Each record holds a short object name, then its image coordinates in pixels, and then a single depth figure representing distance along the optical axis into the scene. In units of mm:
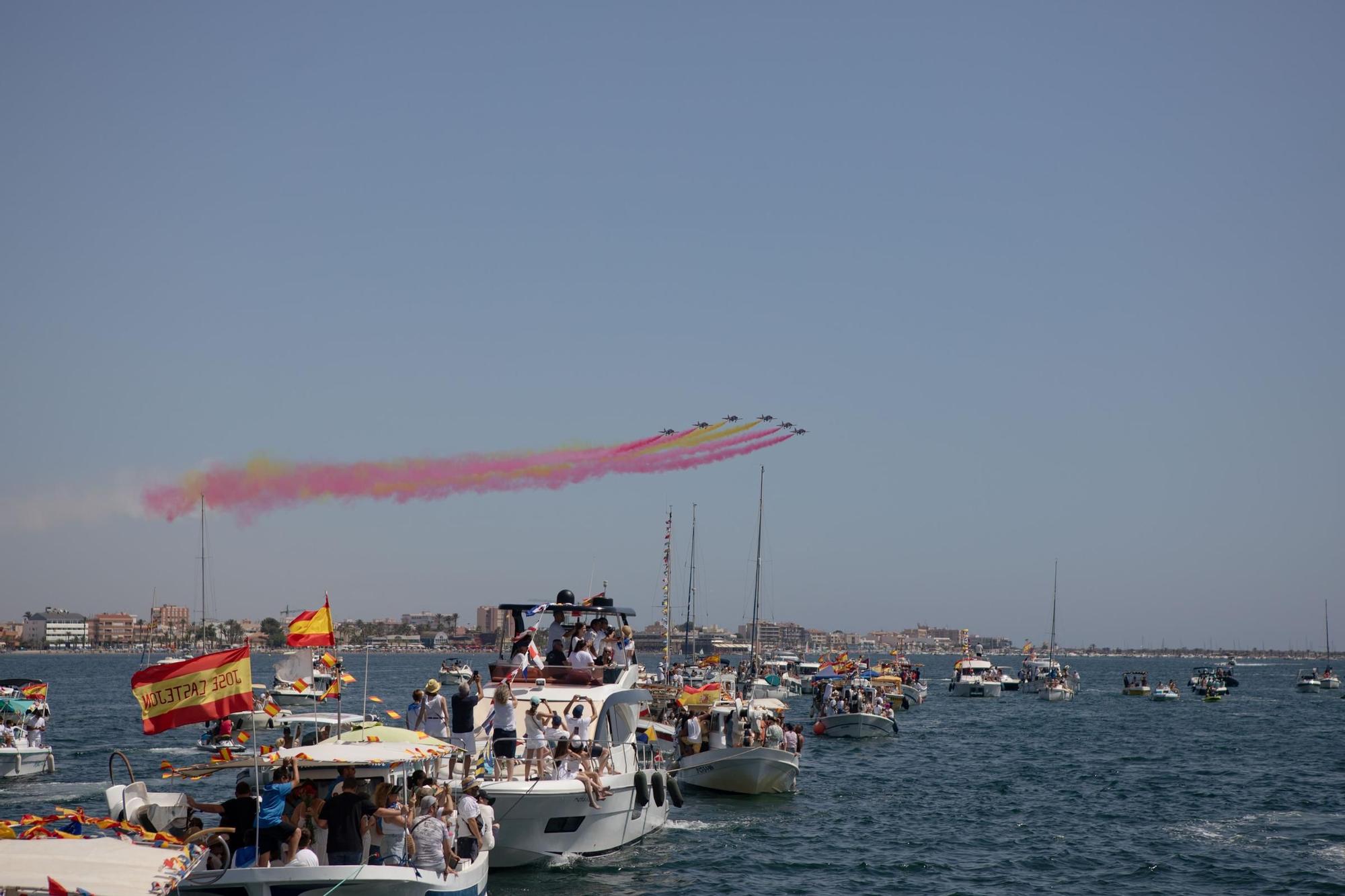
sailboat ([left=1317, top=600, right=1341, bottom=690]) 156000
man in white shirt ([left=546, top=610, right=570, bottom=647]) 35031
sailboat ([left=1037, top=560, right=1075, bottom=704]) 113438
